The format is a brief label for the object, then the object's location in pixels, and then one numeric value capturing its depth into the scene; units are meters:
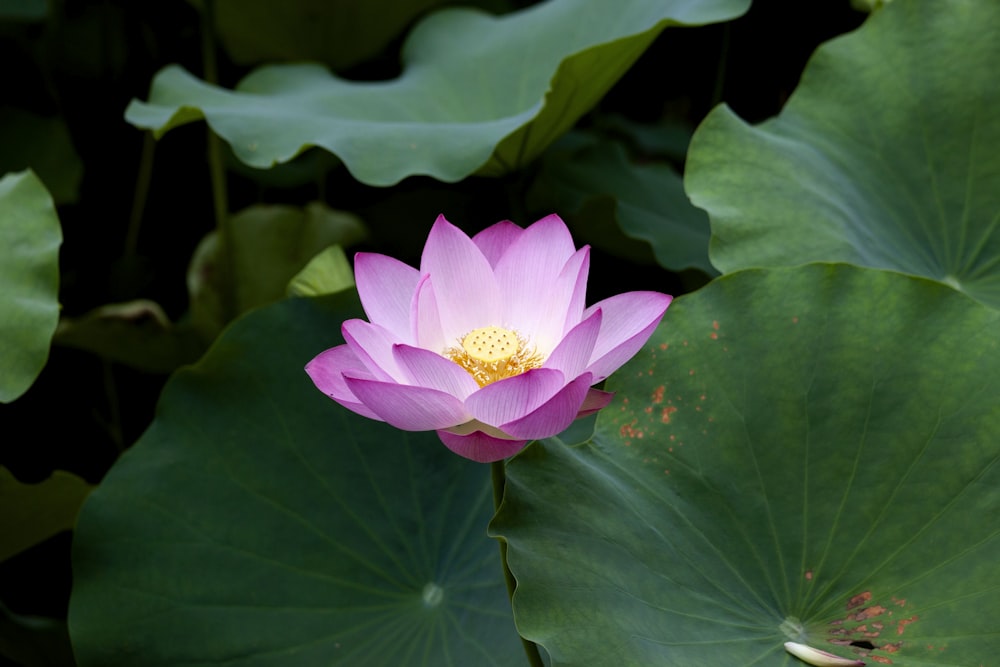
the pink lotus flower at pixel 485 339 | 2.16
